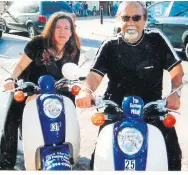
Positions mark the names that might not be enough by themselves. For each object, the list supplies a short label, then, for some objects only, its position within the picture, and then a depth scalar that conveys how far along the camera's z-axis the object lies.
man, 2.68
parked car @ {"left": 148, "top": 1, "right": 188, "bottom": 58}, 8.48
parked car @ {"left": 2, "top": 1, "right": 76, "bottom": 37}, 8.35
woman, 3.18
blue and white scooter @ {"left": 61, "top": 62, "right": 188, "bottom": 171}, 2.17
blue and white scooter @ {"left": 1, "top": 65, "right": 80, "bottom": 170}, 2.61
